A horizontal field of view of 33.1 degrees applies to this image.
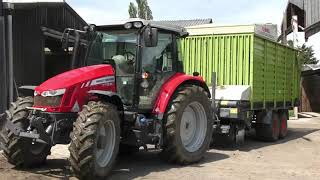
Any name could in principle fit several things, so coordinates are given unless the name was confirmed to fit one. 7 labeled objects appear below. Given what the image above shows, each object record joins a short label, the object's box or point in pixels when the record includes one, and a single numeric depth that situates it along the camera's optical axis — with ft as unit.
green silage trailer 39.91
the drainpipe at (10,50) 39.78
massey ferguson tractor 24.91
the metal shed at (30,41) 39.73
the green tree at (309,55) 183.63
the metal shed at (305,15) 78.38
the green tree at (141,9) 174.23
